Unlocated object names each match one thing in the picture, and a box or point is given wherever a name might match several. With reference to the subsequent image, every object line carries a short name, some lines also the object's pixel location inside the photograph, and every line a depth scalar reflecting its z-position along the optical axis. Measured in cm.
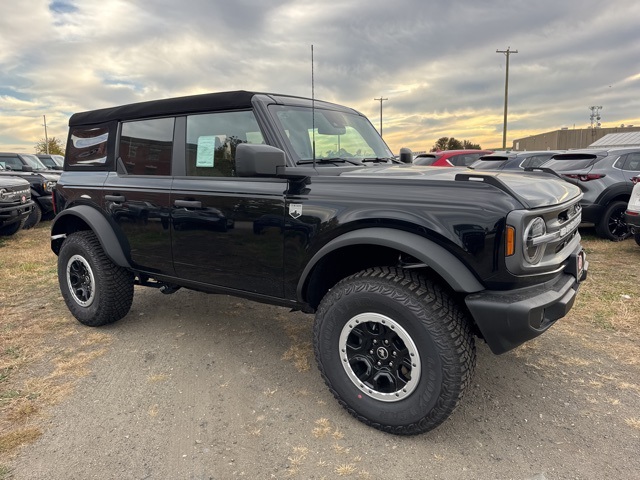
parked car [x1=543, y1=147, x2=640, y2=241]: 764
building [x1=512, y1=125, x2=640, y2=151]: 4709
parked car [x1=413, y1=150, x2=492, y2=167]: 1092
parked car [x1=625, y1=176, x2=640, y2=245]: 621
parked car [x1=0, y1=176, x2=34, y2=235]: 818
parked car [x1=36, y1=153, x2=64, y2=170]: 1585
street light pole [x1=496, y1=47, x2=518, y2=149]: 3278
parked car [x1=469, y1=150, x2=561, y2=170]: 931
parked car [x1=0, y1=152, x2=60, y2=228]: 1047
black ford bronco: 228
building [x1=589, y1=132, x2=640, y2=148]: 2858
